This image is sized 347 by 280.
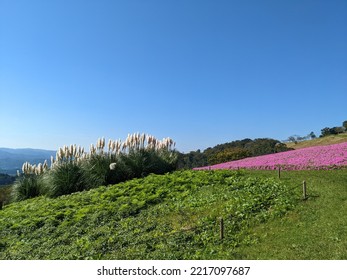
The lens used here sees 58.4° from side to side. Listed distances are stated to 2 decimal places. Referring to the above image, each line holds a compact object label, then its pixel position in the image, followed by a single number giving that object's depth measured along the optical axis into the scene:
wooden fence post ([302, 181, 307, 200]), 8.67
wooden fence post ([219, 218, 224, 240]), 6.31
